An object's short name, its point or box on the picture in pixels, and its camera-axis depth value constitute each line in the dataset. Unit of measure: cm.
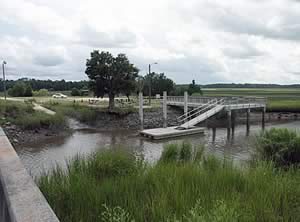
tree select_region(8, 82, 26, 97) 4940
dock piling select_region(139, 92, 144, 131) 2687
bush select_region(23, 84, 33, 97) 5023
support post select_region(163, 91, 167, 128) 2519
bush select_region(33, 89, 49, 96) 5232
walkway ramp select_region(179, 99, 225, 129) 2279
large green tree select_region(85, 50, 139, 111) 2872
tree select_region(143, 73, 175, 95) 4916
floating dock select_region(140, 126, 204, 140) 2015
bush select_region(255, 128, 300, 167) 807
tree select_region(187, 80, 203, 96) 5803
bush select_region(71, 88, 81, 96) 5485
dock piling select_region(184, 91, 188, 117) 2546
